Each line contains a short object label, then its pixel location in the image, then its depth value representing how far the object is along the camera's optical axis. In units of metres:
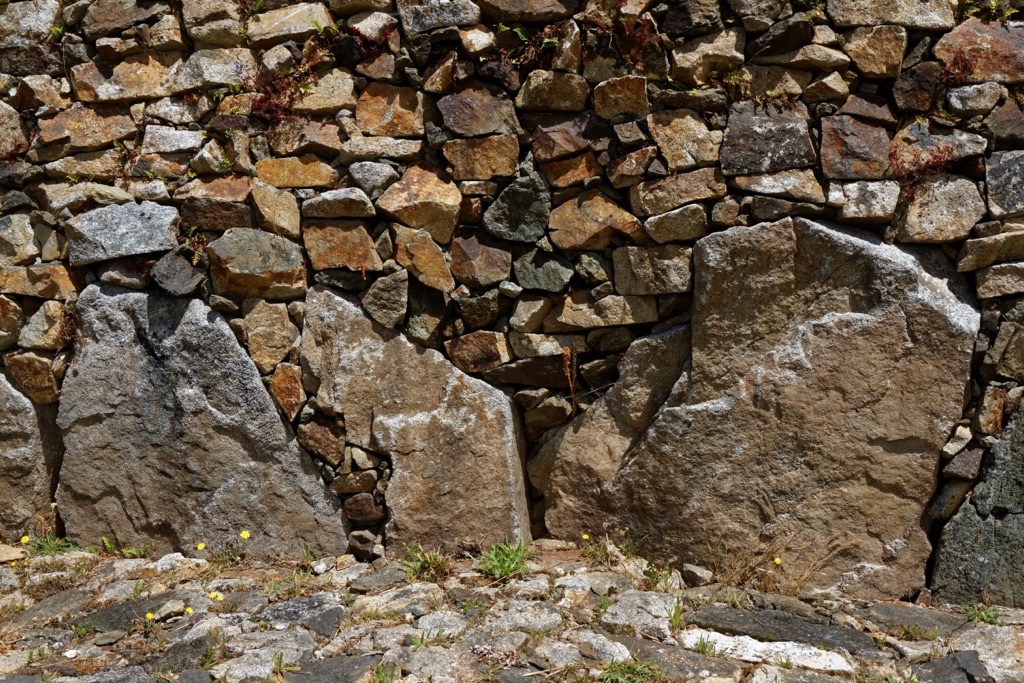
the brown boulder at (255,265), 3.88
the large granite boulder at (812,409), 3.55
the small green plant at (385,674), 2.98
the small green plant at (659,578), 3.68
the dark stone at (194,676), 2.99
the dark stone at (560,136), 3.78
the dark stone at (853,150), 3.58
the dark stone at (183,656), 3.09
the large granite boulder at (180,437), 3.94
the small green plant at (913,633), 3.33
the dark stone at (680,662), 3.01
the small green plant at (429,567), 3.77
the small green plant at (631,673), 2.94
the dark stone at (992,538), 3.60
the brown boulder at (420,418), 3.91
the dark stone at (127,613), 3.46
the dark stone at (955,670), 3.04
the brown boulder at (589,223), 3.78
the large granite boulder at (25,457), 4.21
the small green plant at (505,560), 3.70
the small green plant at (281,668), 3.04
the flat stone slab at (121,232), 3.96
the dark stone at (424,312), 3.94
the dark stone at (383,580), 3.71
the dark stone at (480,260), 3.89
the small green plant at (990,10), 3.62
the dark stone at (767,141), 3.62
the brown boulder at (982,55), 3.57
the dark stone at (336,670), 3.02
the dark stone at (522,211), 3.86
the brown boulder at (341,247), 3.90
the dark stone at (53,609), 3.54
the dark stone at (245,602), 3.54
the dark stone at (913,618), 3.42
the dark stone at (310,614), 3.40
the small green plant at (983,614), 3.46
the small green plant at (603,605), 3.39
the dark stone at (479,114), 3.85
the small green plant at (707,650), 3.15
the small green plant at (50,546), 4.15
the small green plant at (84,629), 3.40
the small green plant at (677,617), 3.33
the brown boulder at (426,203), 3.85
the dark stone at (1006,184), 3.51
